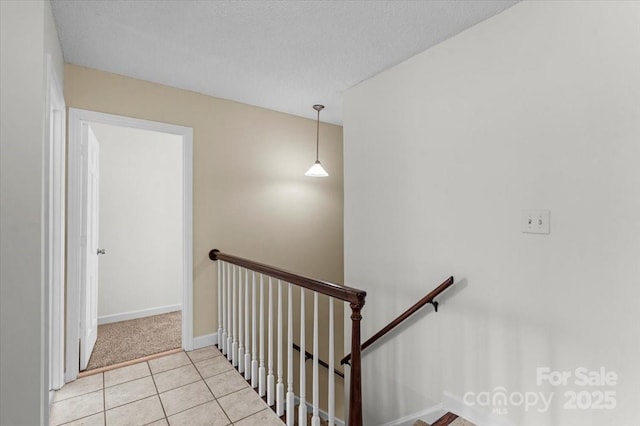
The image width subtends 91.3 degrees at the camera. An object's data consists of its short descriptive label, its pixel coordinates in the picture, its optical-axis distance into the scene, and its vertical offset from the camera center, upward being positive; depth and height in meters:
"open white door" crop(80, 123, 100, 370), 2.35 -0.28
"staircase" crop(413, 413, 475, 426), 1.84 -1.24
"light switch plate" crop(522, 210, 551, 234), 1.58 -0.04
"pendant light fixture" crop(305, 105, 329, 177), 3.01 +0.40
